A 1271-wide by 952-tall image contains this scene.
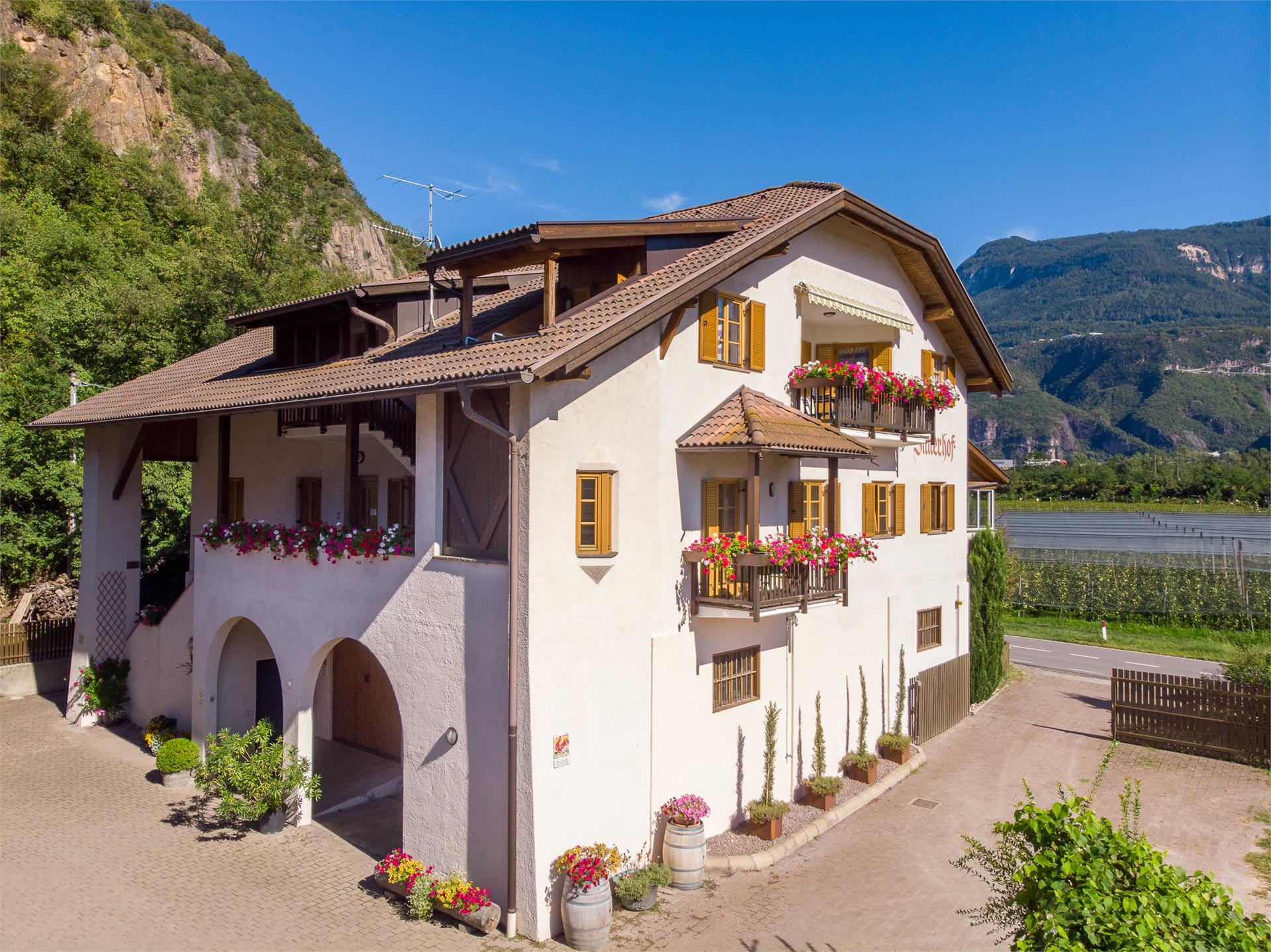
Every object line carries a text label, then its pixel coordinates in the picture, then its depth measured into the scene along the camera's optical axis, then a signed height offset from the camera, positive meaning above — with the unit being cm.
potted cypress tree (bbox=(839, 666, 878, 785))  1597 -543
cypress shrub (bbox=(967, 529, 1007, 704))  2244 -333
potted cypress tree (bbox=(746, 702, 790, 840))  1309 -519
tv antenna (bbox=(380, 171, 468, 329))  1531 +499
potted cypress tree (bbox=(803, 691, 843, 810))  1448 -530
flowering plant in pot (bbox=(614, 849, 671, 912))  1088 -530
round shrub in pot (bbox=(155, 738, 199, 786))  1512 -504
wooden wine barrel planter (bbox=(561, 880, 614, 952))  998 -526
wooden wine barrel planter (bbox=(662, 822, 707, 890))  1172 -528
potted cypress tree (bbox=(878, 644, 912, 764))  1716 -543
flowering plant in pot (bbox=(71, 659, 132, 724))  1886 -464
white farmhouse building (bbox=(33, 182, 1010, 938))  1064 -39
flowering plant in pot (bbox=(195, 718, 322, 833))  1284 -458
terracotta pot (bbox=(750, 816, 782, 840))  1308 -550
